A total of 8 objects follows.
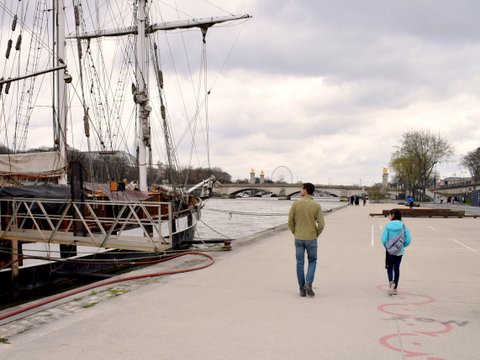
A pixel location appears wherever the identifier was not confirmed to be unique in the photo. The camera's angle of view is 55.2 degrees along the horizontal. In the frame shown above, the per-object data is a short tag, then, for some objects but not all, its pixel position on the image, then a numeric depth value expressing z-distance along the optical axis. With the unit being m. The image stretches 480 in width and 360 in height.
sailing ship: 11.34
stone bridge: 113.44
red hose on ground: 6.45
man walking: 7.18
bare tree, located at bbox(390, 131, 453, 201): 78.06
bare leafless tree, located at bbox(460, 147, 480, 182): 96.94
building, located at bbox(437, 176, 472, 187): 164.80
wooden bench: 31.45
